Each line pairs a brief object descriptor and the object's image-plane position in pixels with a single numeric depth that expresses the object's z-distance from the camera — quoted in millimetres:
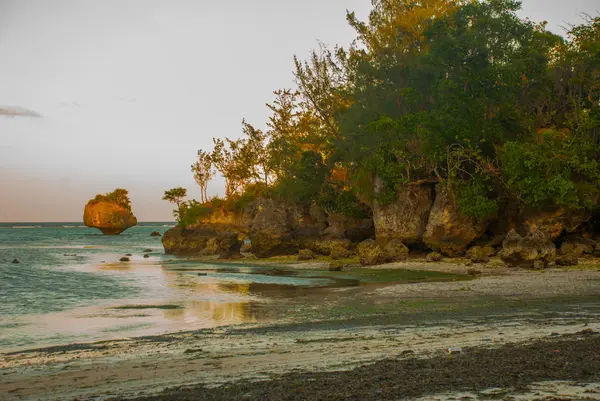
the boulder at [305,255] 38812
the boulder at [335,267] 30234
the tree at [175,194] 70625
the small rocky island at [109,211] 130375
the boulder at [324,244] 39906
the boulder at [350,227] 41938
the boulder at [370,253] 32188
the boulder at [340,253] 37906
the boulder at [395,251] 33094
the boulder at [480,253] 29344
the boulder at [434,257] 31508
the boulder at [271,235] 43250
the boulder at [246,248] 51975
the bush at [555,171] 28891
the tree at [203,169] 69312
